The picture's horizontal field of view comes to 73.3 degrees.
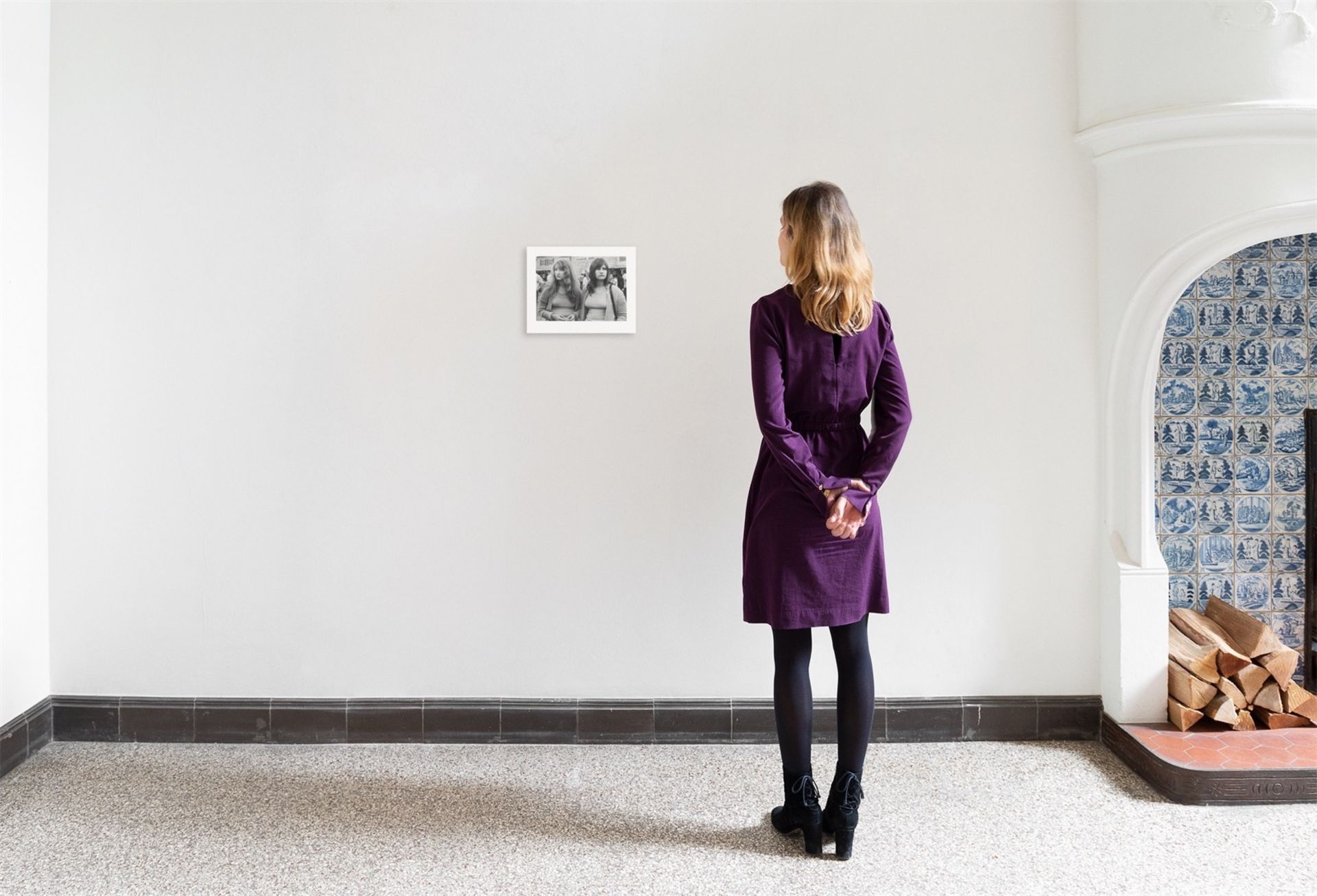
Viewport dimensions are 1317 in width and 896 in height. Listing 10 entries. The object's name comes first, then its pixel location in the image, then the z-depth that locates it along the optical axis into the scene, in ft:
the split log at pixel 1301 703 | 9.70
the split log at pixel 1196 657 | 9.90
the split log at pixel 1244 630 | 10.05
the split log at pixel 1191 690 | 9.68
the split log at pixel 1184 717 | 9.58
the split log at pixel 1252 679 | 9.78
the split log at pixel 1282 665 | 9.79
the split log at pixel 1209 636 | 9.82
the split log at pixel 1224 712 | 9.53
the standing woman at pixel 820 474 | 7.46
